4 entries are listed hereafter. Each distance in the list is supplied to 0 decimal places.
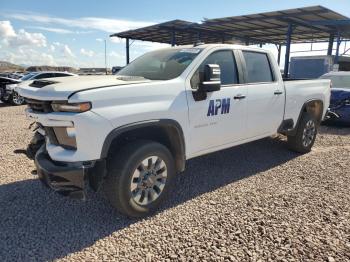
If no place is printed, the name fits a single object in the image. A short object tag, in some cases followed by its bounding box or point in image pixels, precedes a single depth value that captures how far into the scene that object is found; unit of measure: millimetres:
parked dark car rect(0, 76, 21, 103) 14938
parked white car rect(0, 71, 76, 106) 14745
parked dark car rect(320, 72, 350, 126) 9008
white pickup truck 3172
